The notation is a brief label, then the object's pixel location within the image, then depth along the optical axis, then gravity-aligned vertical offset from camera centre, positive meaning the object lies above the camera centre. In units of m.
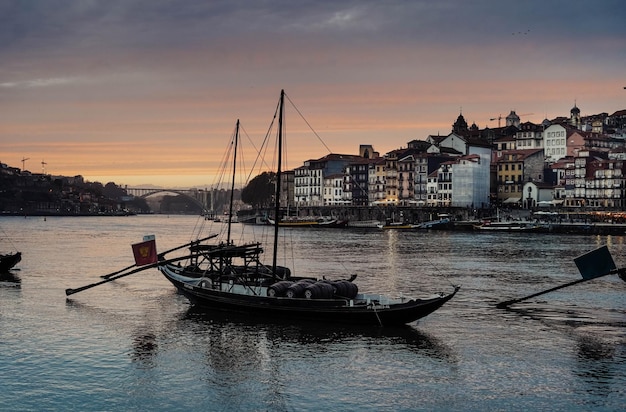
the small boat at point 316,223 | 174.75 -2.35
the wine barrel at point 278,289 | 36.59 -3.65
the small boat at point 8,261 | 57.98 -3.86
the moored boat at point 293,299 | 34.59 -4.06
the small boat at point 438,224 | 154.12 -2.15
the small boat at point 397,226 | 160.25 -2.68
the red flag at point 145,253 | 45.56 -2.46
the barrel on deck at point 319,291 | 35.44 -3.65
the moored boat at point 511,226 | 135.38 -2.25
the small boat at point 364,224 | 173.82 -2.54
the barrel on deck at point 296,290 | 35.84 -3.61
